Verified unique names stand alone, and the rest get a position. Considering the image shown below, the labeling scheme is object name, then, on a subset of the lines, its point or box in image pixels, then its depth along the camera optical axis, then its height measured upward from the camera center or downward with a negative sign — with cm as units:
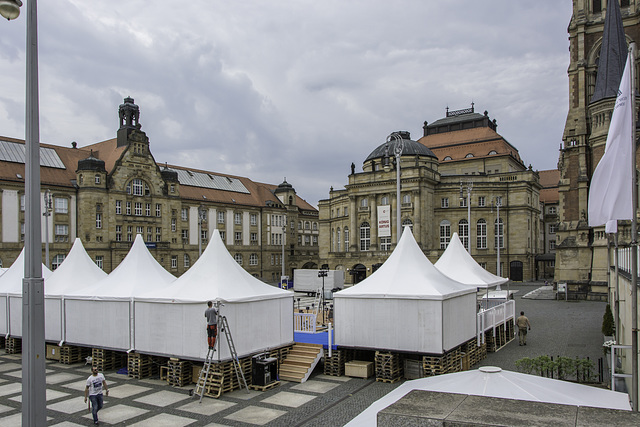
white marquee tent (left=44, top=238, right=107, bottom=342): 2027 -274
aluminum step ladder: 1524 -432
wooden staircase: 1697 -495
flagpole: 794 -52
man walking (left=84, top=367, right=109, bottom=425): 1254 -424
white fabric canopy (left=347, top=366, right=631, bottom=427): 783 -283
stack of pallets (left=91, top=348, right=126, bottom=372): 1866 -515
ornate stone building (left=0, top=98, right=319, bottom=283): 5481 +145
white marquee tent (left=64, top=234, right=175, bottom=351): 1823 -318
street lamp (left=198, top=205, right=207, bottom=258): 6826 +53
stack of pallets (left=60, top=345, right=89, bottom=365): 1973 -523
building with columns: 6469 +58
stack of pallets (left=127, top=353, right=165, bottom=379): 1734 -497
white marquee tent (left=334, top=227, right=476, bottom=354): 1630 -311
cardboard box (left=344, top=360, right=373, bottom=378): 1689 -507
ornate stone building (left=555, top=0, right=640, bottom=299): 4041 +788
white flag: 826 +77
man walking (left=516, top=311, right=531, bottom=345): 2252 -498
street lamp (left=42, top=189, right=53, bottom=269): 3447 +120
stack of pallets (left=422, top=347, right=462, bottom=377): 1598 -467
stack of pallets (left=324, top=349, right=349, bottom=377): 1730 -496
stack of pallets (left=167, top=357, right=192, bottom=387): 1620 -491
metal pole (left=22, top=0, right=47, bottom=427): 681 -90
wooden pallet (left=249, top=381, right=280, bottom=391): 1566 -522
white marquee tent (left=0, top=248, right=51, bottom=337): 2205 -361
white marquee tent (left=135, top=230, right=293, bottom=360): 1636 -314
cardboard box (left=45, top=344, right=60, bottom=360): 2034 -529
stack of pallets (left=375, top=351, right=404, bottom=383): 1641 -487
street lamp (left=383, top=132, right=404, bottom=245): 2380 +336
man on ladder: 1520 -319
